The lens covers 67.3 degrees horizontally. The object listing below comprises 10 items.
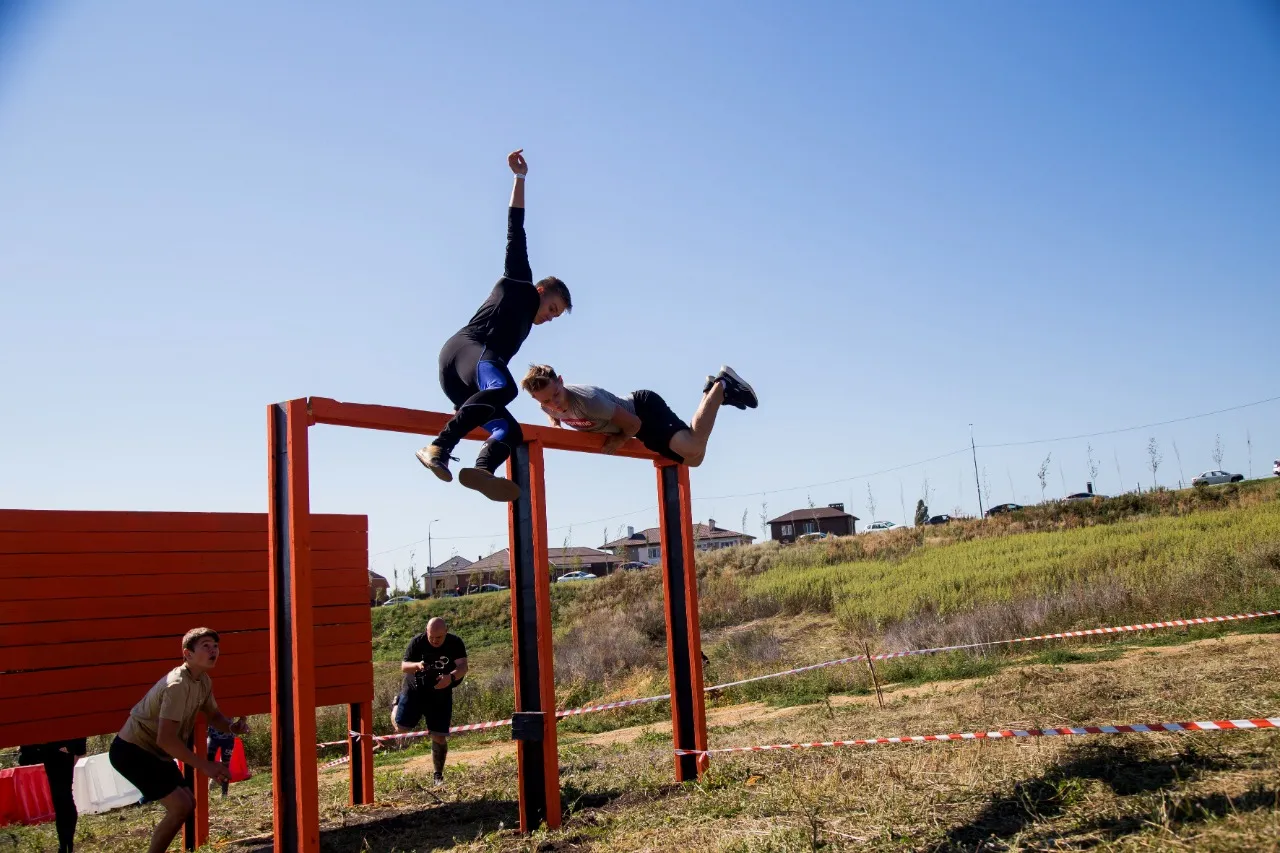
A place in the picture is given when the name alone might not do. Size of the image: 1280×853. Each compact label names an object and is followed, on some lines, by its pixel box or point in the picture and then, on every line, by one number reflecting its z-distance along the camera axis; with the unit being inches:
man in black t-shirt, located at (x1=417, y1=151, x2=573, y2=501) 193.5
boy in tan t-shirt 214.4
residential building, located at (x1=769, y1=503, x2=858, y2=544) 3152.1
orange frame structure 179.2
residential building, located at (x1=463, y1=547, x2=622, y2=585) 2108.5
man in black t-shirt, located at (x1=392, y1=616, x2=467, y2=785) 331.6
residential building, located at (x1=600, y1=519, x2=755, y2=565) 2979.8
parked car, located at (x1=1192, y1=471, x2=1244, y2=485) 1915.7
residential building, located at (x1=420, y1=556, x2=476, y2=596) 2235.5
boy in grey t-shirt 224.8
